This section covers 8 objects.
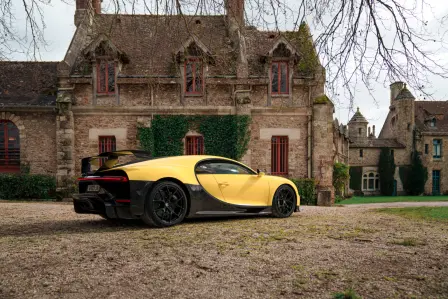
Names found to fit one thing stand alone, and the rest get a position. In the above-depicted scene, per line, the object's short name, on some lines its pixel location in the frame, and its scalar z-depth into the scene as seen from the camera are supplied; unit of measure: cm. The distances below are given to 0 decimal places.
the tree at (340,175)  2094
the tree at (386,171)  4069
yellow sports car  607
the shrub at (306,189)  1783
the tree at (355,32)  454
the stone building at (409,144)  4031
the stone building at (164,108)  1780
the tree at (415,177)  3959
